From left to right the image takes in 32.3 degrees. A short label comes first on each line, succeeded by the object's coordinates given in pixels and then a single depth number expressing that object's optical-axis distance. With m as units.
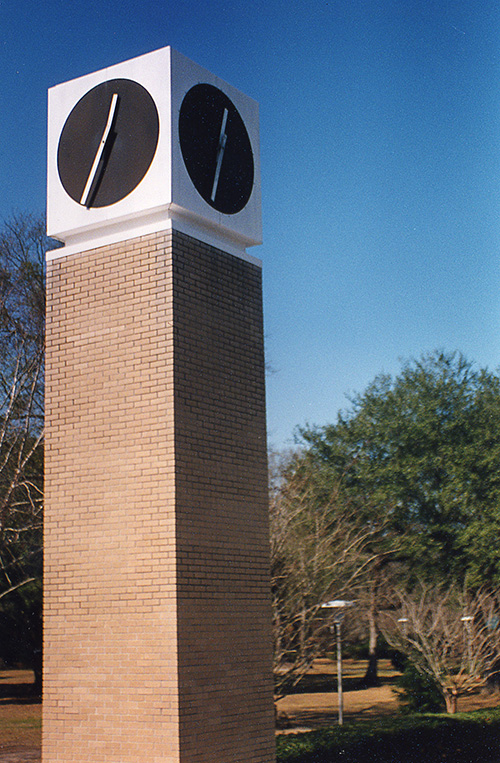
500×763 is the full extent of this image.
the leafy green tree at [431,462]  28.69
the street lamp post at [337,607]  17.75
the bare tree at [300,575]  17.20
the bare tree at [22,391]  21.44
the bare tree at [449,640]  22.69
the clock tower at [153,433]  8.45
